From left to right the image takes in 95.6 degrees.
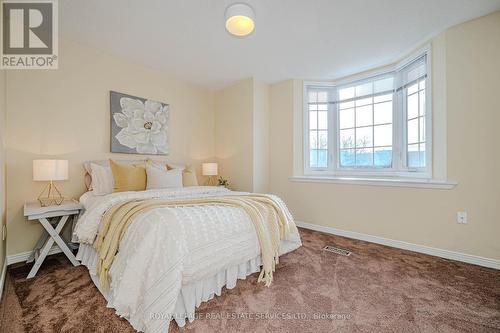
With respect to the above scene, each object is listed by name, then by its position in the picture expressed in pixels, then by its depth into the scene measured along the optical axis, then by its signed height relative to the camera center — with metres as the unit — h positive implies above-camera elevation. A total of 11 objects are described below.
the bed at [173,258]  1.30 -0.61
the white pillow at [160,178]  2.61 -0.15
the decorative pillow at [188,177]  3.10 -0.16
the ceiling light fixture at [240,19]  1.94 +1.28
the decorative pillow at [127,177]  2.46 -0.13
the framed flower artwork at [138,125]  2.93 +0.56
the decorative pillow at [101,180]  2.43 -0.16
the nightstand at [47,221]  1.97 -0.50
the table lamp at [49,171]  2.09 -0.05
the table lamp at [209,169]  3.71 -0.06
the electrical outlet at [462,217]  2.28 -0.54
